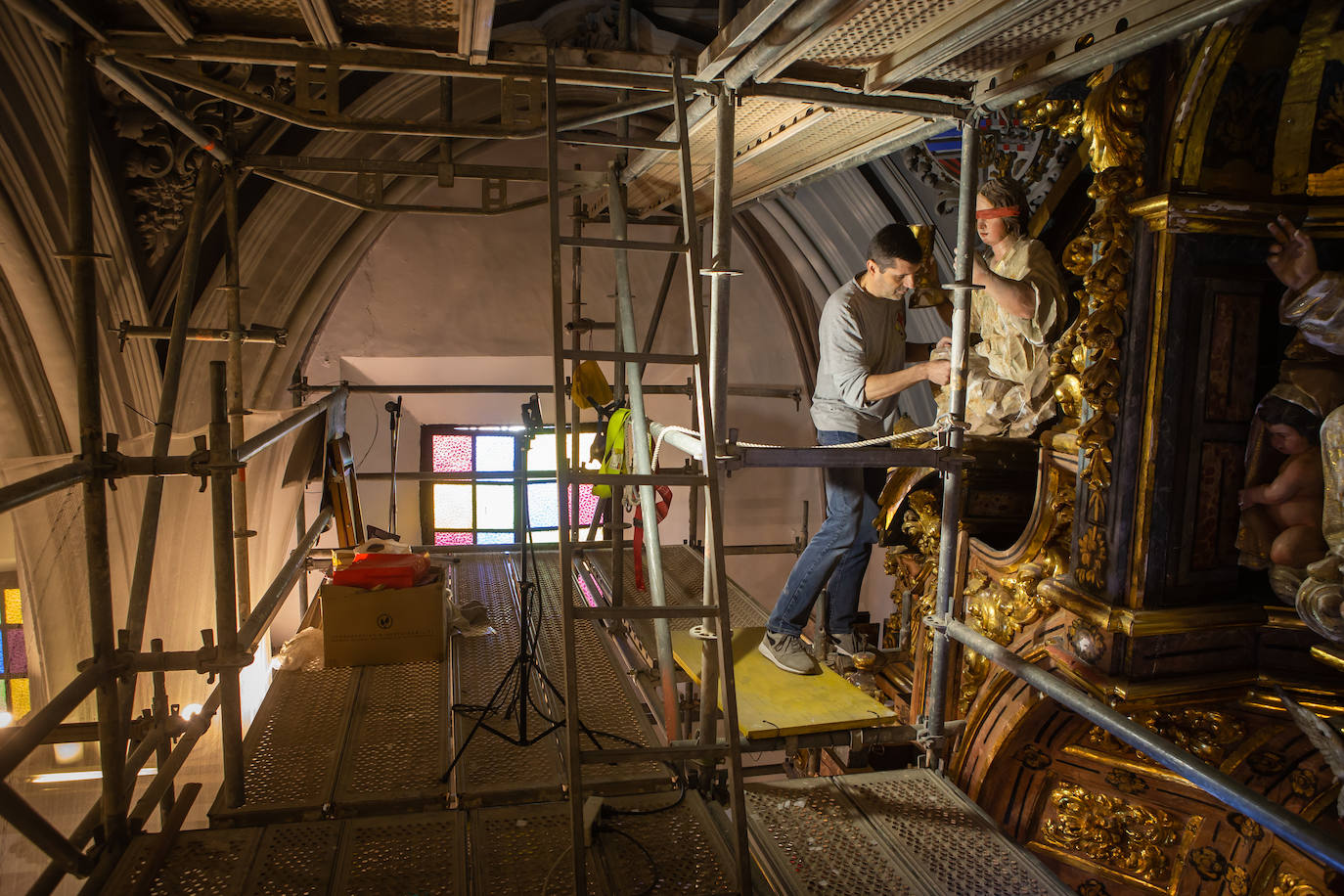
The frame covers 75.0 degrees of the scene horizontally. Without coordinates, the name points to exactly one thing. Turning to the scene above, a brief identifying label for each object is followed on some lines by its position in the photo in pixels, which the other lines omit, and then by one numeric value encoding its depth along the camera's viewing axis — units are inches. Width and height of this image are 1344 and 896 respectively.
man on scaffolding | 141.9
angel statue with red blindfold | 152.8
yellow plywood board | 120.6
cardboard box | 155.9
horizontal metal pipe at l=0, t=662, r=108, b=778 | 74.3
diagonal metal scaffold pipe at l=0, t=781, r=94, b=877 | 75.7
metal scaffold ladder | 93.5
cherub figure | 120.1
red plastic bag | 153.2
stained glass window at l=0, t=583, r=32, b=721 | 271.4
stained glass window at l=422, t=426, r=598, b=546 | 382.0
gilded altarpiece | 119.5
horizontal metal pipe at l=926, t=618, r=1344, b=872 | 71.9
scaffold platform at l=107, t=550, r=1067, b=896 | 98.0
